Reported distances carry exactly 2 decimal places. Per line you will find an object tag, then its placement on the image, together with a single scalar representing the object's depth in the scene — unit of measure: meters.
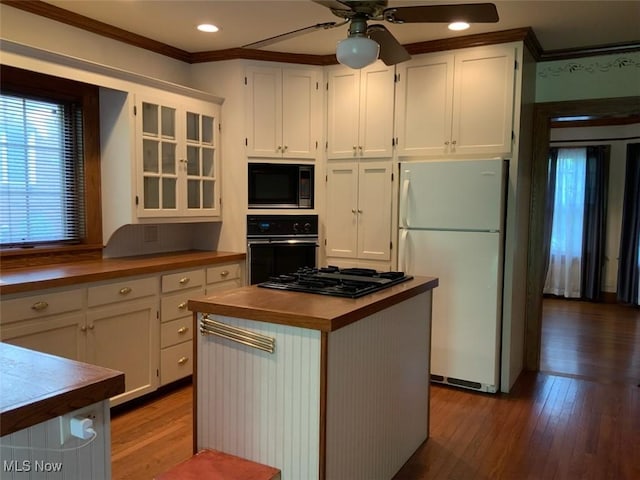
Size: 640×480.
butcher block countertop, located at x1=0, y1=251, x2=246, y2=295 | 2.55
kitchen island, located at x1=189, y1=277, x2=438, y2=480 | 1.88
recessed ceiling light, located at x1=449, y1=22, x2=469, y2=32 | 3.27
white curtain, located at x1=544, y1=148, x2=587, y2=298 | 6.80
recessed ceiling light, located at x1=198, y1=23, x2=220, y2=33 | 3.35
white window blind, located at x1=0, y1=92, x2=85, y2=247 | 3.02
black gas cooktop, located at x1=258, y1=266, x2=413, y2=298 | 2.29
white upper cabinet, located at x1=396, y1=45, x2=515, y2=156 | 3.44
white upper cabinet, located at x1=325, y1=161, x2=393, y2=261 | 3.89
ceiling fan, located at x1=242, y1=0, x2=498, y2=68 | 2.09
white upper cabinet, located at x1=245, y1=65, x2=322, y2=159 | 3.97
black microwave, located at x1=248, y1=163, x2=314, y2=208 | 4.03
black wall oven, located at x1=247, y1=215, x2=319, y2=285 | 3.99
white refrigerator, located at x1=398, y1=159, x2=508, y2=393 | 3.43
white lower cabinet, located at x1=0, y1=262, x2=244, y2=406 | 2.57
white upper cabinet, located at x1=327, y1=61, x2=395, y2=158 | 3.85
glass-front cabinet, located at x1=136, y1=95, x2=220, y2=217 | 3.48
